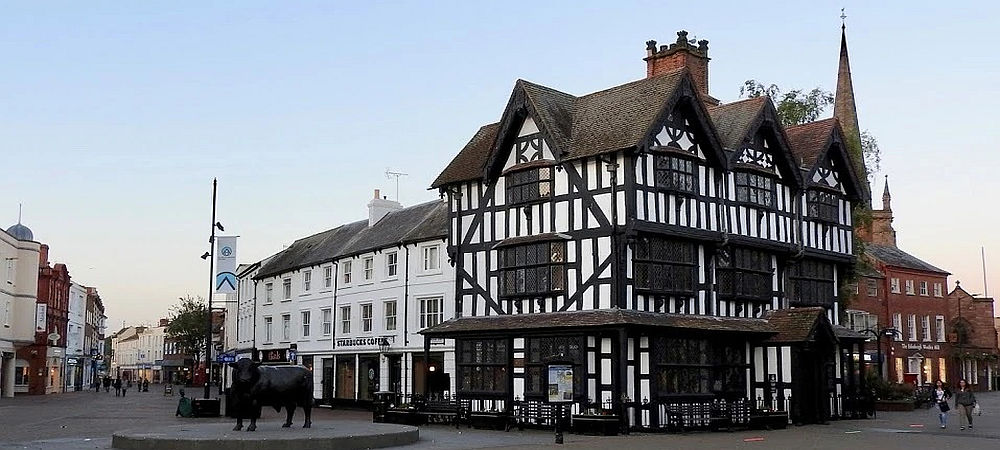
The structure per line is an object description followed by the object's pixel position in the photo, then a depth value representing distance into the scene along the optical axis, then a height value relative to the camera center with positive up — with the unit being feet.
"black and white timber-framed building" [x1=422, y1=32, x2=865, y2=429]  99.81 +10.38
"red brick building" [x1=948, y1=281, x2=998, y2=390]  237.45 +4.59
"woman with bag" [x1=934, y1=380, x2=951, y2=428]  101.81 -4.40
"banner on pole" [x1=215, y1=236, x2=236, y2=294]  120.67 +10.78
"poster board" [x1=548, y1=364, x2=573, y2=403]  100.73 -2.54
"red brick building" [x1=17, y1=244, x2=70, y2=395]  225.56 +5.52
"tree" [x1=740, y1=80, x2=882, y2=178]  151.94 +37.16
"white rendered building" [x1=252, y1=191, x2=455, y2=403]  141.08 +7.97
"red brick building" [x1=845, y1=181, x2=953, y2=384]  219.61 +10.30
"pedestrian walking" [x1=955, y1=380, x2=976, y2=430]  101.55 -4.25
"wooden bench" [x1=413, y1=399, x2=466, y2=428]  105.19 -5.54
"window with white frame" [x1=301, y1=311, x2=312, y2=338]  172.24 +5.62
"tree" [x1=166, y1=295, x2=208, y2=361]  342.23 +9.67
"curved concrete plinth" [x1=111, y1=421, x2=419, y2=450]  68.80 -5.66
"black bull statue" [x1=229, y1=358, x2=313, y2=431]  79.51 -2.52
